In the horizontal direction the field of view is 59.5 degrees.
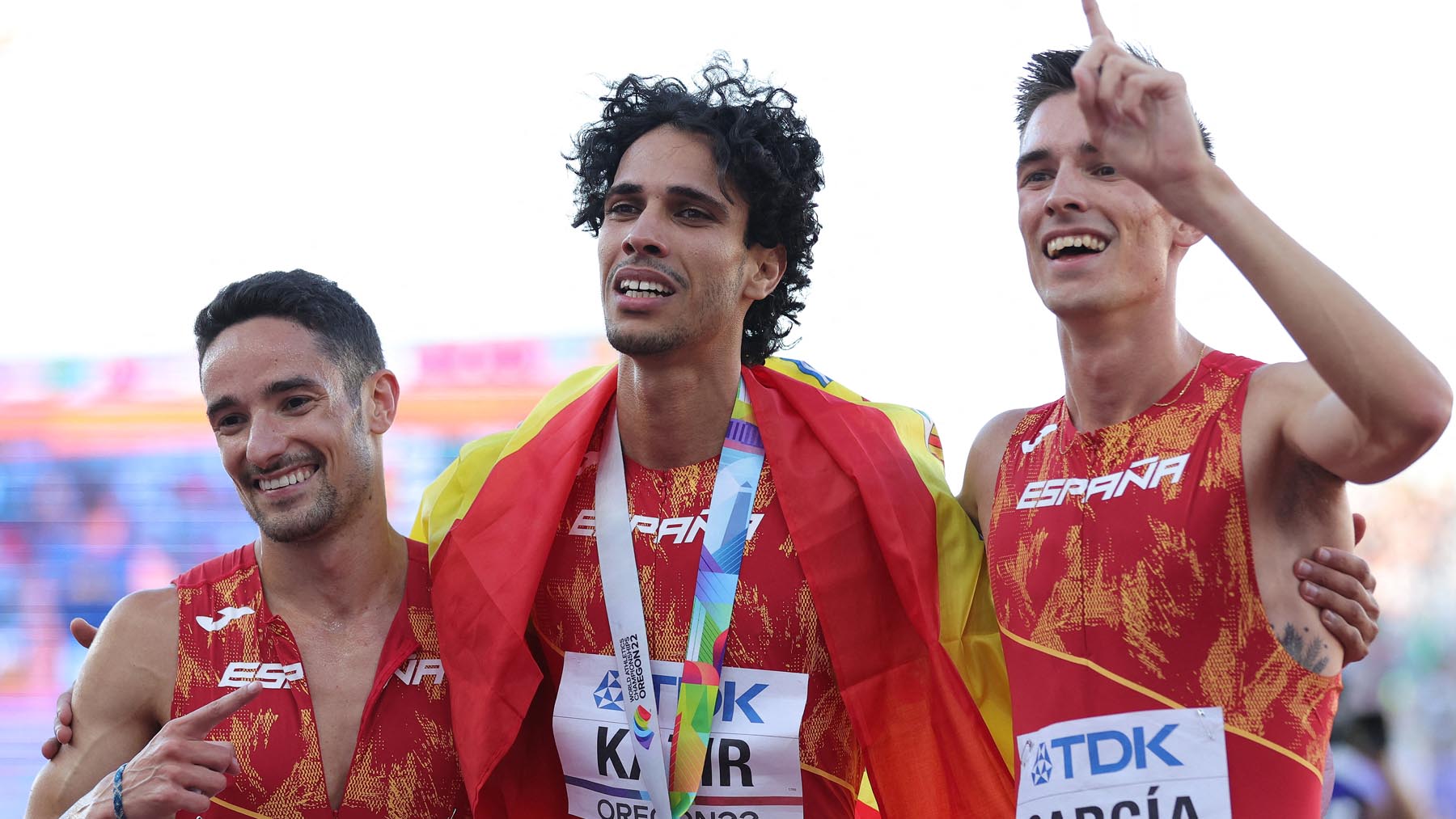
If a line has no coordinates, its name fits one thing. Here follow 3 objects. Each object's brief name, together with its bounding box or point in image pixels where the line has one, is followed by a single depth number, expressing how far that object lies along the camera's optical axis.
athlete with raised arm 2.51
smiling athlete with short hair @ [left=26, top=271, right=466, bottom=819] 3.33
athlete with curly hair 3.46
